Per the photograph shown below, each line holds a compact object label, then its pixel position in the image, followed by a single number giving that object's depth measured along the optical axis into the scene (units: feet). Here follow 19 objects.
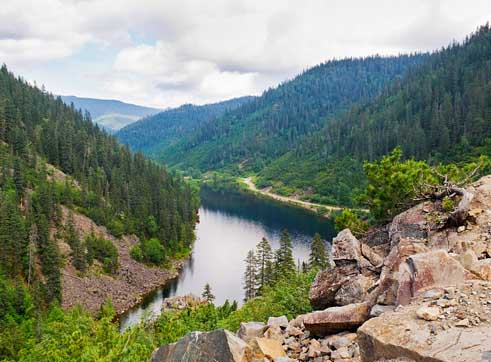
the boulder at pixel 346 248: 67.56
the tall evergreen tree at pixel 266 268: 222.65
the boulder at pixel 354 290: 58.90
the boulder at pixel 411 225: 72.54
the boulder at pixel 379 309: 44.04
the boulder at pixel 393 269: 46.07
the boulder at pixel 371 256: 68.28
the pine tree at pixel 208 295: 210.59
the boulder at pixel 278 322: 52.66
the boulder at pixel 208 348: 42.11
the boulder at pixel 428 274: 41.50
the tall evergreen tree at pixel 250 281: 226.03
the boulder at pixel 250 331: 51.47
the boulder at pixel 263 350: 43.45
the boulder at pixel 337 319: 47.85
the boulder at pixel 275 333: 49.27
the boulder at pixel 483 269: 43.06
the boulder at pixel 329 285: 64.28
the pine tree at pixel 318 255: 210.79
